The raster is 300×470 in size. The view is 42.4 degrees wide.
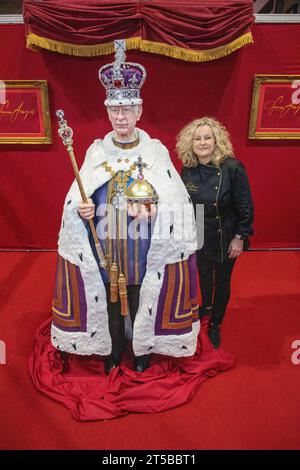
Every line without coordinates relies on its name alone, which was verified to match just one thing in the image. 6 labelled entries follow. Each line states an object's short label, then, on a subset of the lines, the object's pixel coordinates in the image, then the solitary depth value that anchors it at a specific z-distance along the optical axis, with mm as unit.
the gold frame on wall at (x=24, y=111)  3453
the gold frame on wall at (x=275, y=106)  3436
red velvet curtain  3052
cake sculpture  1930
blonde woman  2246
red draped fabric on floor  2225
